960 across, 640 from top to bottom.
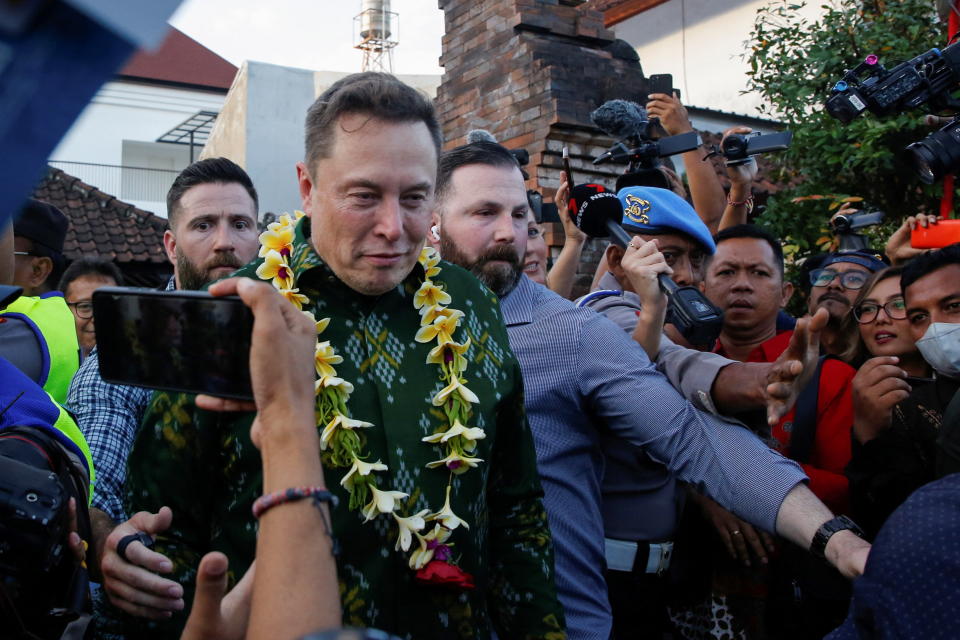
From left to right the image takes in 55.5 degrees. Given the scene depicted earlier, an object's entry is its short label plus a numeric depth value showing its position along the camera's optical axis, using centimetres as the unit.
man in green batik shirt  181
